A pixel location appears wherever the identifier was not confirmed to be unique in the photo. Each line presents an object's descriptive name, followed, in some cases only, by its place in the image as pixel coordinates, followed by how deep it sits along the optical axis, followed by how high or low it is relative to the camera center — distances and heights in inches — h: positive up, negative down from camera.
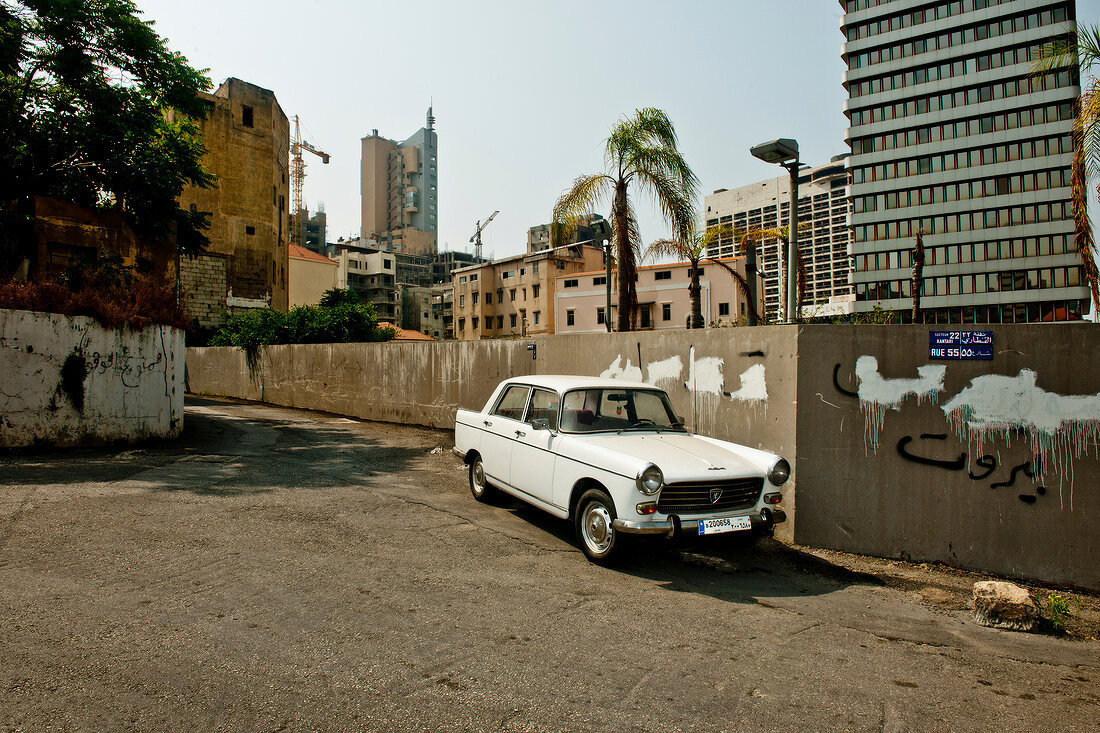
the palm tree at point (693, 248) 601.0 +127.1
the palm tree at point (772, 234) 753.3 +178.4
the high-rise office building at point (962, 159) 2615.7 +906.6
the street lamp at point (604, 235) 518.9 +110.8
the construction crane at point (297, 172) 4975.4 +1573.9
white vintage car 201.0 -32.5
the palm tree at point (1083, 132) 347.3 +129.3
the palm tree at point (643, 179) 563.5 +169.0
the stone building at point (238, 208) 1635.1 +431.8
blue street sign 234.7 +9.1
